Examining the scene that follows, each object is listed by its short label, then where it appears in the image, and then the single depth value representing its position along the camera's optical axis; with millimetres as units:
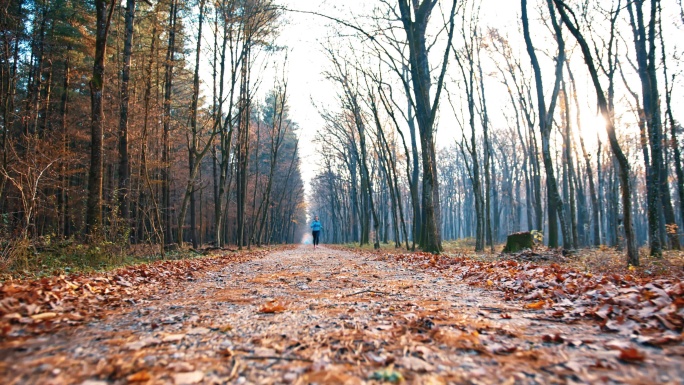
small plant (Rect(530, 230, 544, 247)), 16228
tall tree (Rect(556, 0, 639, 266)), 7195
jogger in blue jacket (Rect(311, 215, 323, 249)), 22439
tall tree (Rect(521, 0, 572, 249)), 11938
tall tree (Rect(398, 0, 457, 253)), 12406
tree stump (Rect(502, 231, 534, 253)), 13195
